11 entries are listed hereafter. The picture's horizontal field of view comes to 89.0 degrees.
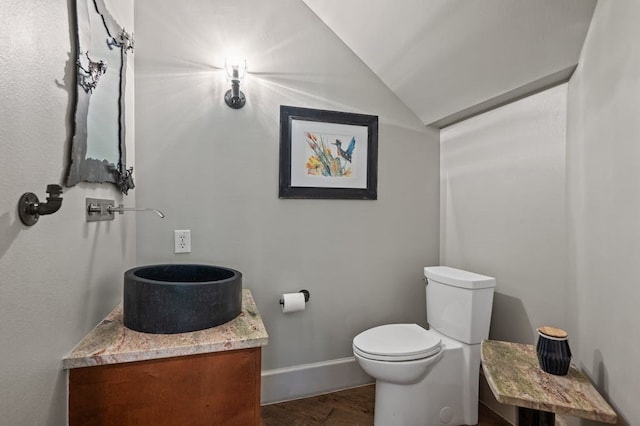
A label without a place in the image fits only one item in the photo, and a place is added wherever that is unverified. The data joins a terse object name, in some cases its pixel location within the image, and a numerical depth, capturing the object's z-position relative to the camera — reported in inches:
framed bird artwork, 80.0
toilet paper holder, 80.8
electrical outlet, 71.9
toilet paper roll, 76.3
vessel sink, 43.8
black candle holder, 47.4
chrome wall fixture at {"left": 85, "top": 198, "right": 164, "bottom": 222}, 44.7
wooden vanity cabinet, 38.1
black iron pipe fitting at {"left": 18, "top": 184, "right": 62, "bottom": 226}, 29.6
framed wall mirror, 39.9
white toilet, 64.4
